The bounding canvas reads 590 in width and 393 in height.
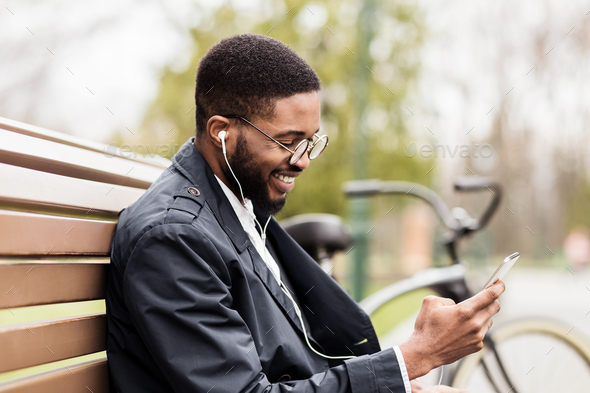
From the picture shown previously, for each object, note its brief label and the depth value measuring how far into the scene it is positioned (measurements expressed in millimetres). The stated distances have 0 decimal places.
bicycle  2980
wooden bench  1284
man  1384
